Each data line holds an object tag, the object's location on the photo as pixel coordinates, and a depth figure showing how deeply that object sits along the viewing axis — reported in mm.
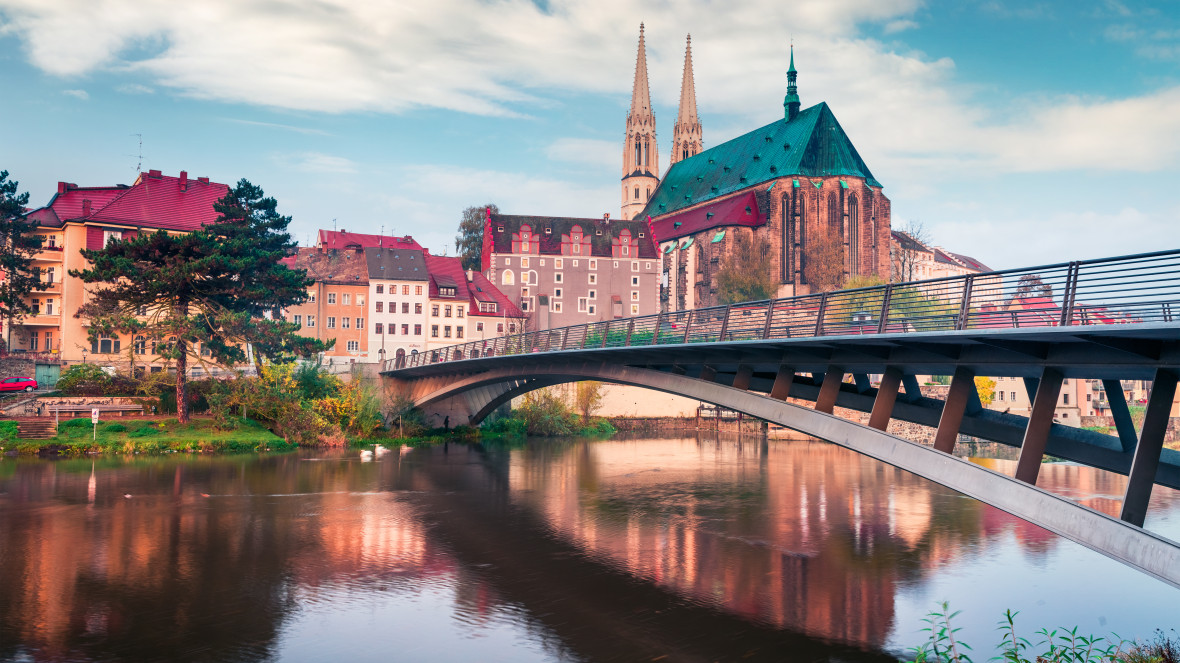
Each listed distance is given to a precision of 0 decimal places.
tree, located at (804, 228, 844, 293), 97875
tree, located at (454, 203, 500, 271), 106938
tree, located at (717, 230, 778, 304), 97688
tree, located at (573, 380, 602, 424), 66875
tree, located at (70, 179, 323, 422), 45438
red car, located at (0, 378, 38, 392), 51812
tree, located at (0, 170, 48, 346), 59531
